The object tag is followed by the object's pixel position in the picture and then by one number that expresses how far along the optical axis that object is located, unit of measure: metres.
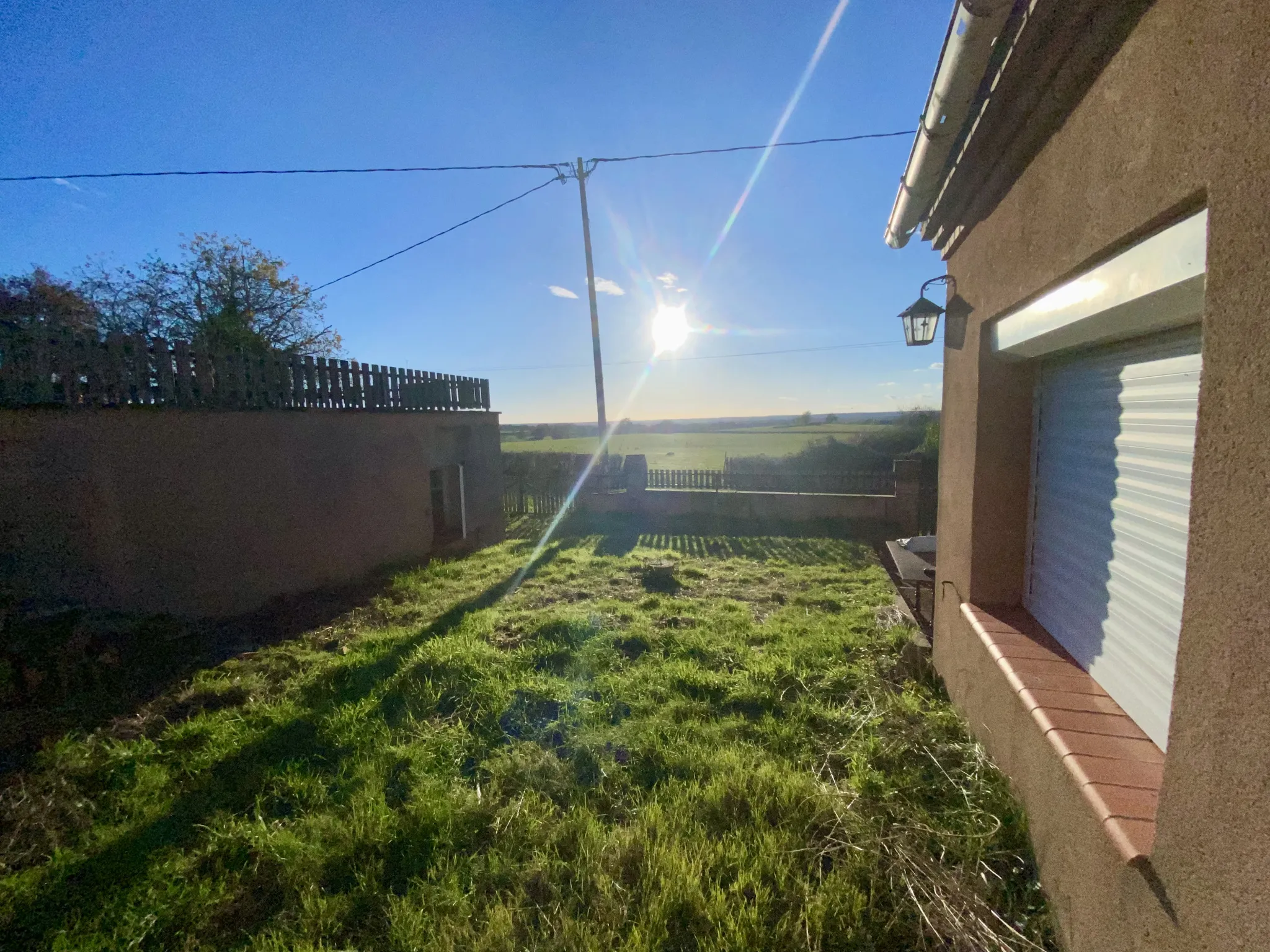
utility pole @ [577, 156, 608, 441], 13.15
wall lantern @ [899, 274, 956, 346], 3.47
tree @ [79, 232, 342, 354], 9.95
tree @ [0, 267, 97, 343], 8.37
